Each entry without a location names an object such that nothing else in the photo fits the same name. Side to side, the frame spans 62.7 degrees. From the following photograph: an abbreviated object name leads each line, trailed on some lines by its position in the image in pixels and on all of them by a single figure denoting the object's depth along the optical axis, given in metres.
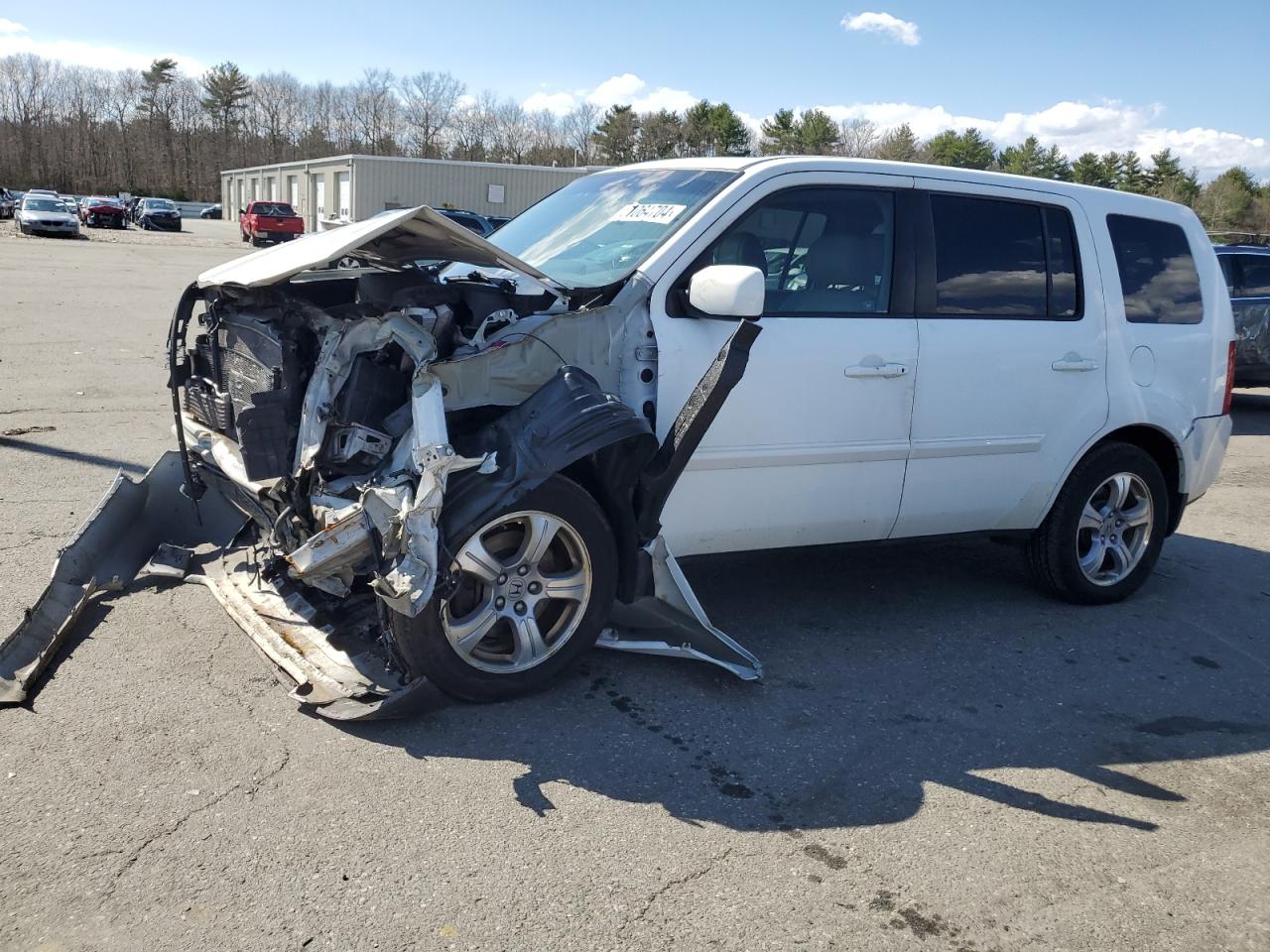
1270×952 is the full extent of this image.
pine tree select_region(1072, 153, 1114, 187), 75.94
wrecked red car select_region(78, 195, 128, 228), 50.19
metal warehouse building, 50.59
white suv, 3.62
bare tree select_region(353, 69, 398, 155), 106.62
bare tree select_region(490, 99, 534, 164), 96.50
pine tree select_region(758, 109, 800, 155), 80.94
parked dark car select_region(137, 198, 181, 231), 51.94
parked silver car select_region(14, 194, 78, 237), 38.03
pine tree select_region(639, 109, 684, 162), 80.99
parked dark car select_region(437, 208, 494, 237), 26.74
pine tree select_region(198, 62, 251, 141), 103.50
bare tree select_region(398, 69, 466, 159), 103.19
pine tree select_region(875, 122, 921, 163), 78.88
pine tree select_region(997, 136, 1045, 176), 81.81
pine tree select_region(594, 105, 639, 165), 84.38
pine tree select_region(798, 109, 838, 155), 76.38
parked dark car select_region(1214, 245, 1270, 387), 11.70
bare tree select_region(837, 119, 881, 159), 73.99
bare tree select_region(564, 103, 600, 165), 89.79
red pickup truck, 41.81
